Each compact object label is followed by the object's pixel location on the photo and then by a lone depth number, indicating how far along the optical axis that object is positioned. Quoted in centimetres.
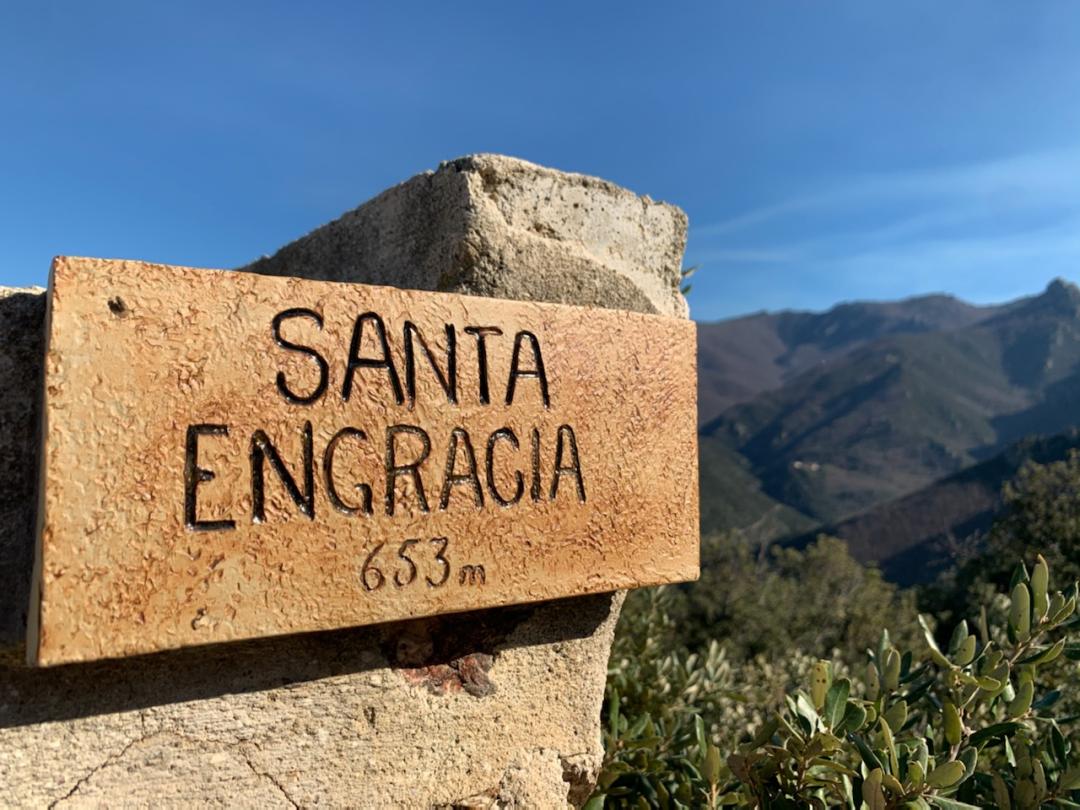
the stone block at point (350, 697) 32
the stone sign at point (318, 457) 30
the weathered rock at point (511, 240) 46
